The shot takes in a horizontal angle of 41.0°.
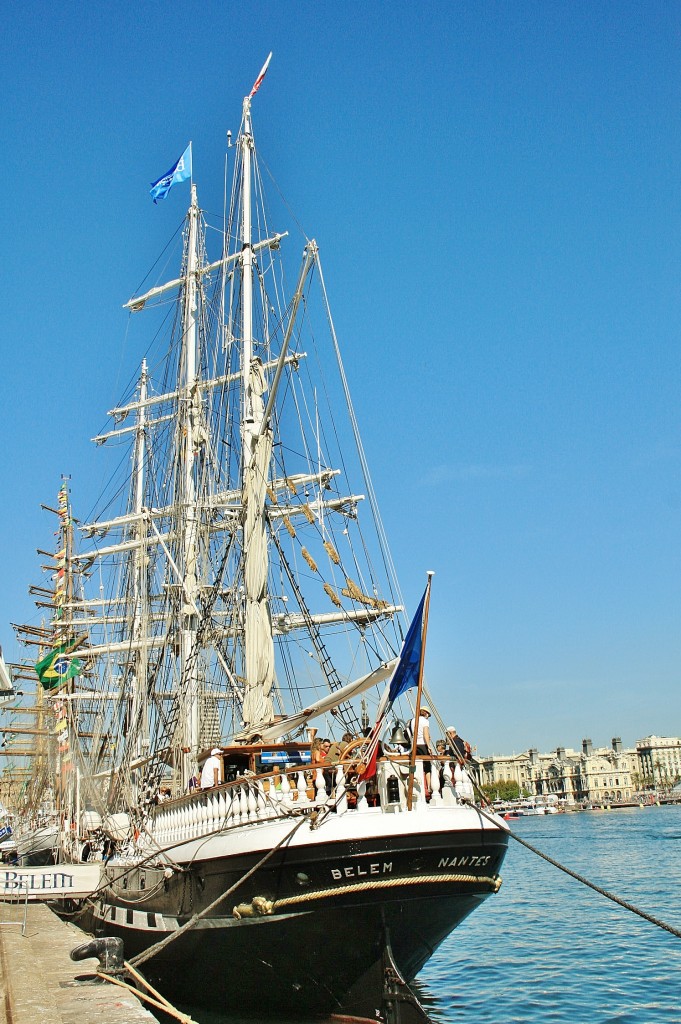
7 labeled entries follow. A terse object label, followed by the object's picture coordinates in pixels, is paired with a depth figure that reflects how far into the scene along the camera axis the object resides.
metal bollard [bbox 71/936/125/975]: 13.18
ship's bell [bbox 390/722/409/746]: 15.46
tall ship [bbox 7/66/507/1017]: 13.76
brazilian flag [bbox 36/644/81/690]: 43.81
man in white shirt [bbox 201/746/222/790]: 17.03
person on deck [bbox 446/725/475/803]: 14.74
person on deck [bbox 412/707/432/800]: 14.90
